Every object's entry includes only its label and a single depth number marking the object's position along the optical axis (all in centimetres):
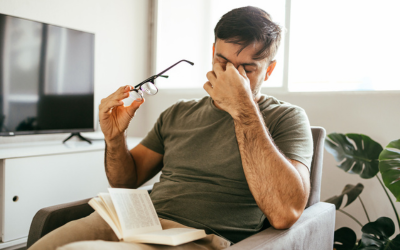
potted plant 158
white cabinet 172
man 96
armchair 88
